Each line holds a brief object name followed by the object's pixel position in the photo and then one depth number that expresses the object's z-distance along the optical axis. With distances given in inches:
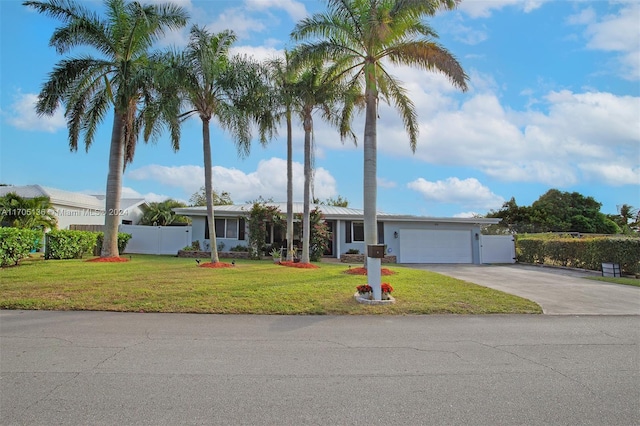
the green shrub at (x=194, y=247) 798.0
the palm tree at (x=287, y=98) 601.0
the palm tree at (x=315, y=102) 591.8
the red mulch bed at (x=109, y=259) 577.3
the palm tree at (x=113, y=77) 580.4
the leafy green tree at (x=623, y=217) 1712.6
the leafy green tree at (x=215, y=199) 1631.9
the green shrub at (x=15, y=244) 468.1
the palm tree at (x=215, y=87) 541.6
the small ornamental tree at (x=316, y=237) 757.3
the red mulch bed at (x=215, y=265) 554.3
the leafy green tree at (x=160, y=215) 1224.8
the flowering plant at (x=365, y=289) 332.8
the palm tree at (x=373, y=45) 474.6
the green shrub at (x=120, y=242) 733.9
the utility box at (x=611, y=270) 584.4
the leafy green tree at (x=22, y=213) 679.7
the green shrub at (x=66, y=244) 589.9
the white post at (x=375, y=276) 330.0
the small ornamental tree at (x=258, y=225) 773.3
